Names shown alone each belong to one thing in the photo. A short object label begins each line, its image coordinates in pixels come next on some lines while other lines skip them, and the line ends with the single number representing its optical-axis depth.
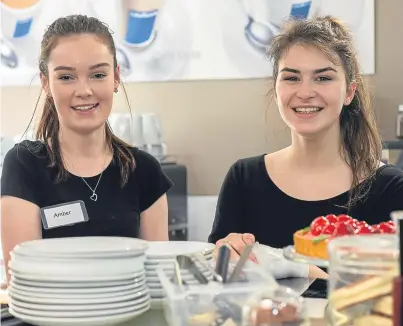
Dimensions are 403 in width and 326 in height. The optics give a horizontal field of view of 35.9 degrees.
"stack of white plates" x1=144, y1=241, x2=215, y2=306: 1.03
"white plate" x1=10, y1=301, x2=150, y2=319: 0.94
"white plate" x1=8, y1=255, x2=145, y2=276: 0.94
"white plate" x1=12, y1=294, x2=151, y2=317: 0.94
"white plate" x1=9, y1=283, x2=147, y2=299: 0.94
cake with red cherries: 1.06
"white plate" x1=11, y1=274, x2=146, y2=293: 0.94
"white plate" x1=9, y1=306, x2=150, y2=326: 0.93
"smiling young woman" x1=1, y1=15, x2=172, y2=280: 1.56
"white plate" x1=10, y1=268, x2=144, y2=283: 0.94
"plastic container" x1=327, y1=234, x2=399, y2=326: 0.75
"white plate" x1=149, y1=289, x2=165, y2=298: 1.03
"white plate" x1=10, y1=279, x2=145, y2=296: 0.94
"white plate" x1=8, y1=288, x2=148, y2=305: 0.94
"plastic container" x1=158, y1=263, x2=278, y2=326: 0.76
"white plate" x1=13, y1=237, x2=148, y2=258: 0.96
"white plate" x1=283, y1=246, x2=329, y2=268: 0.99
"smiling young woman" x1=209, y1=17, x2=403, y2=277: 1.62
